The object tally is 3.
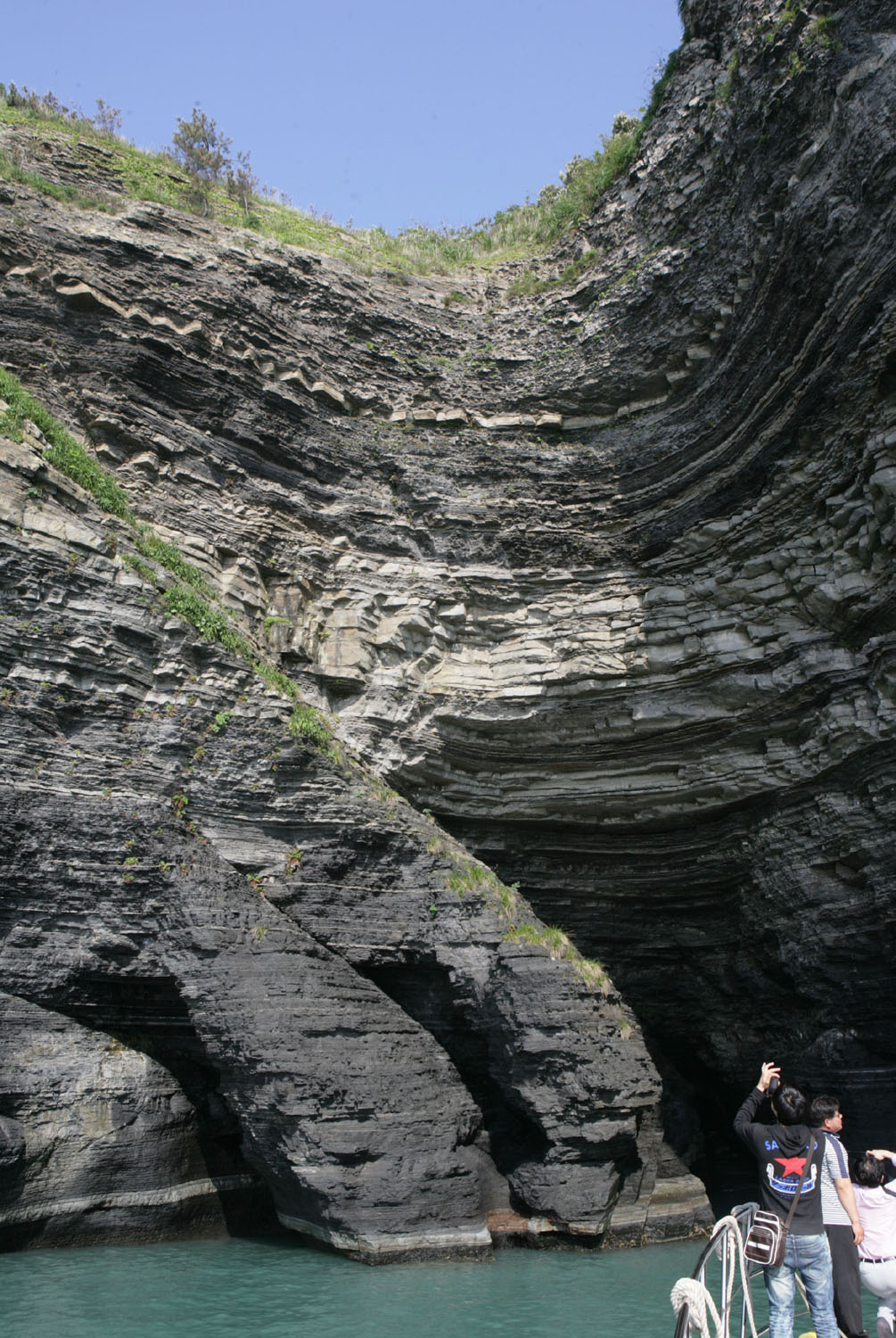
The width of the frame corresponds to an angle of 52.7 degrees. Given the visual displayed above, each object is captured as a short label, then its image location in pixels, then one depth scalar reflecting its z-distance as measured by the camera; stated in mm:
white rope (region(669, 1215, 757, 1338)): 4219
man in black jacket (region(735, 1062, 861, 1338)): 4934
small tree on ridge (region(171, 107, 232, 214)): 18469
